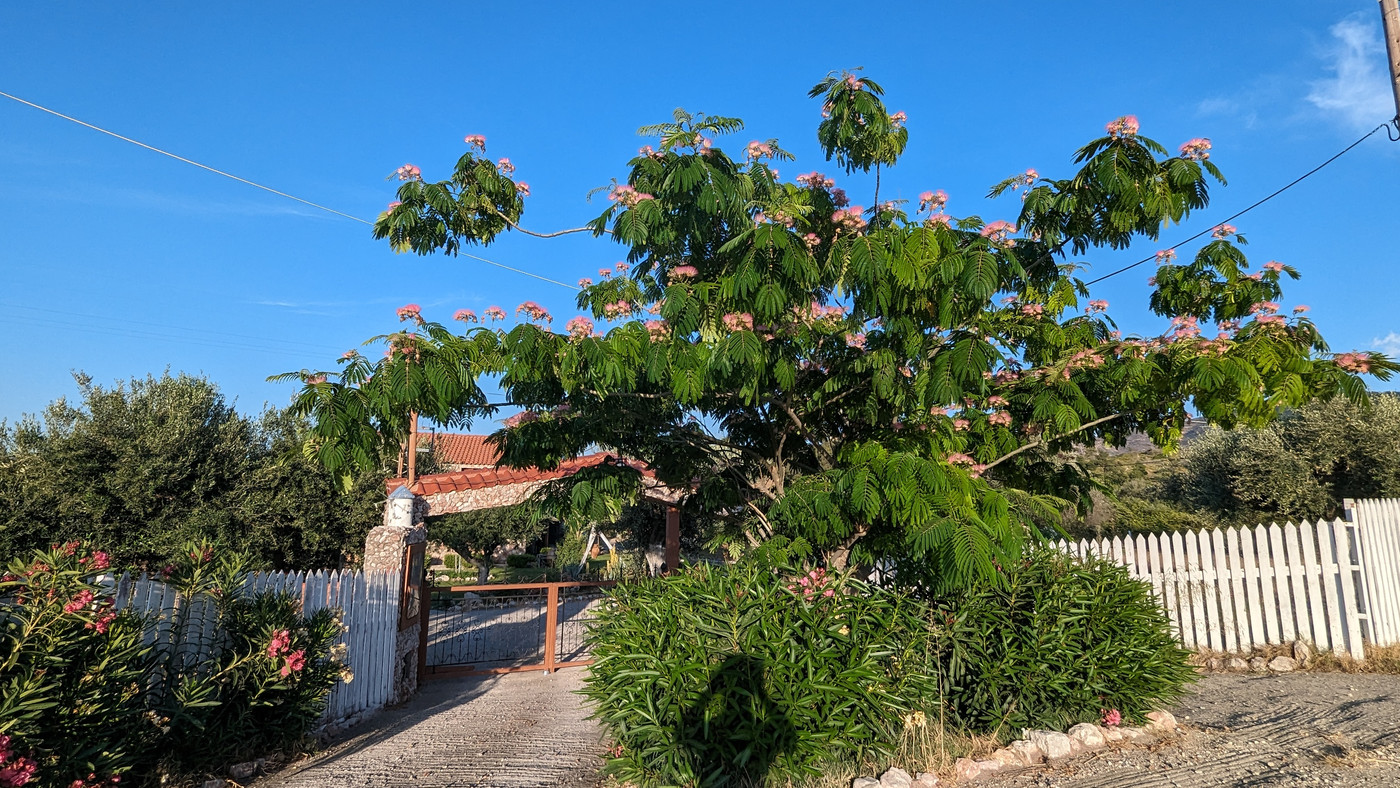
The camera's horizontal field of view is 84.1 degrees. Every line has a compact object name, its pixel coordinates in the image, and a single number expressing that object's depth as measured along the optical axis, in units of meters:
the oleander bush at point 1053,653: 5.33
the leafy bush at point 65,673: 3.87
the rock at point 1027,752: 4.92
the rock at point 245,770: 5.68
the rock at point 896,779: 4.50
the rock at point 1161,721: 5.32
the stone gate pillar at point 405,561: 10.08
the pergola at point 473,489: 10.98
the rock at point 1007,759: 4.87
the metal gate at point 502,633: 11.97
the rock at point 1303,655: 8.27
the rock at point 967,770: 4.72
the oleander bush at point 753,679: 4.55
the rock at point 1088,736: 5.08
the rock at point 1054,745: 4.95
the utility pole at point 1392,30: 6.81
